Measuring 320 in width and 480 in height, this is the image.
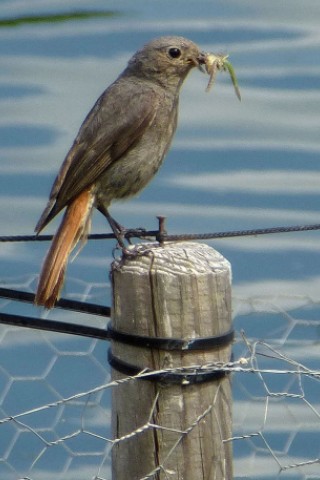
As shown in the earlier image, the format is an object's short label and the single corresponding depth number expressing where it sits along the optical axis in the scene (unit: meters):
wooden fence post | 6.46
